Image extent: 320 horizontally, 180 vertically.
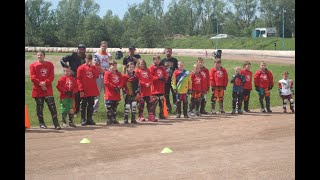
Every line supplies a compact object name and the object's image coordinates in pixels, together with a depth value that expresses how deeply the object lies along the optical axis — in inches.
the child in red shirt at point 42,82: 507.8
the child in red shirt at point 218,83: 644.1
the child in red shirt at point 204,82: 628.7
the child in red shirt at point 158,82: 591.5
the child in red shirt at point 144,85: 577.0
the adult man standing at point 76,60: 575.2
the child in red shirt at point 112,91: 548.4
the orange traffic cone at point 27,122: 511.4
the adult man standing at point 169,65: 636.7
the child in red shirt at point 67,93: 523.2
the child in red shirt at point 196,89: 619.8
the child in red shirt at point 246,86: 659.4
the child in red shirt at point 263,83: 664.4
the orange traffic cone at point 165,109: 601.6
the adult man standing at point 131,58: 608.4
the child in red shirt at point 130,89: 564.4
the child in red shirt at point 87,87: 536.1
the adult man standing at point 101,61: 585.0
